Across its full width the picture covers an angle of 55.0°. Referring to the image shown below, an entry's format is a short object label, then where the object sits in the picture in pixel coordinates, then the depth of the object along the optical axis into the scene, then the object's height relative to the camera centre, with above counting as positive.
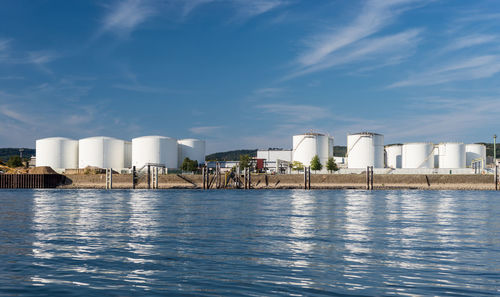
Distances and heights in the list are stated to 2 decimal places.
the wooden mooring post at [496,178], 104.21 -3.38
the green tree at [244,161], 159.62 +0.49
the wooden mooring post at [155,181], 114.88 -4.50
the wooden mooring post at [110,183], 115.01 -5.00
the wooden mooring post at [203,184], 110.12 -4.95
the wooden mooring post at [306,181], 106.93 -4.20
